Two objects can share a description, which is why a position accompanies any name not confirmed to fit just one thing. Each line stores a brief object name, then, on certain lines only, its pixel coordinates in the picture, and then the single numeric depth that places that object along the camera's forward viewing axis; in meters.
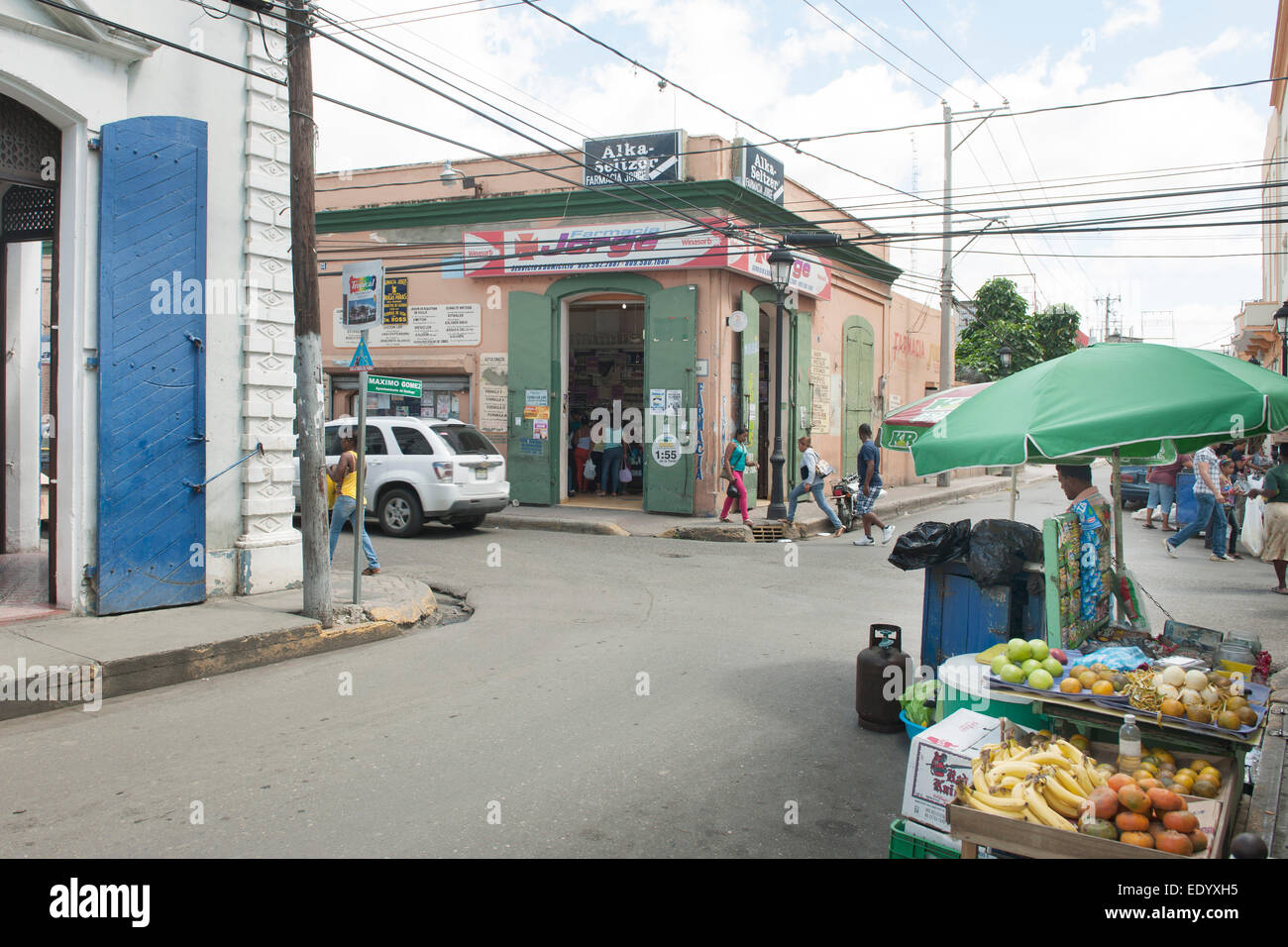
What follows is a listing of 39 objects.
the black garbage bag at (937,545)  6.02
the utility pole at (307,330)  8.12
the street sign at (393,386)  8.80
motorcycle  17.19
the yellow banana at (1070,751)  3.64
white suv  14.37
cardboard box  3.78
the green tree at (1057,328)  38.16
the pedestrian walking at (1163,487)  17.40
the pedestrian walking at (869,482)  15.42
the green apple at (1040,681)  4.33
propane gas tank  5.72
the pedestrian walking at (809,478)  16.34
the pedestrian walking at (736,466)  16.48
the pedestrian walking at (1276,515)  10.84
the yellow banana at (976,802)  3.32
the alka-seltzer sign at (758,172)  18.06
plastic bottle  3.79
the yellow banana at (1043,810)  3.24
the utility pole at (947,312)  24.59
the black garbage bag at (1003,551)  5.79
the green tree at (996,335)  36.03
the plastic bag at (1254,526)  11.20
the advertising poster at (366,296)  8.52
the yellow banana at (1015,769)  3.54
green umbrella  4.75
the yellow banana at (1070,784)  3.46
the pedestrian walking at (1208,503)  14.12
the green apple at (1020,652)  4.73
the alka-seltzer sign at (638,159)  17.64
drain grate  16.00
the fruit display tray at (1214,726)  3.83
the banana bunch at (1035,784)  3.31
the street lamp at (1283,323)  16.89
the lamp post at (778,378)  16.11
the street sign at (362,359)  8.69
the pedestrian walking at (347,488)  10.84
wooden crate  3.07
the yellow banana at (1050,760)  3.58
